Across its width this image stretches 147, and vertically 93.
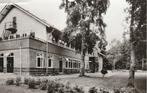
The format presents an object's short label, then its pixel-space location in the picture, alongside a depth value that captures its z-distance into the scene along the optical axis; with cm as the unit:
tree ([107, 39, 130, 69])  2637
